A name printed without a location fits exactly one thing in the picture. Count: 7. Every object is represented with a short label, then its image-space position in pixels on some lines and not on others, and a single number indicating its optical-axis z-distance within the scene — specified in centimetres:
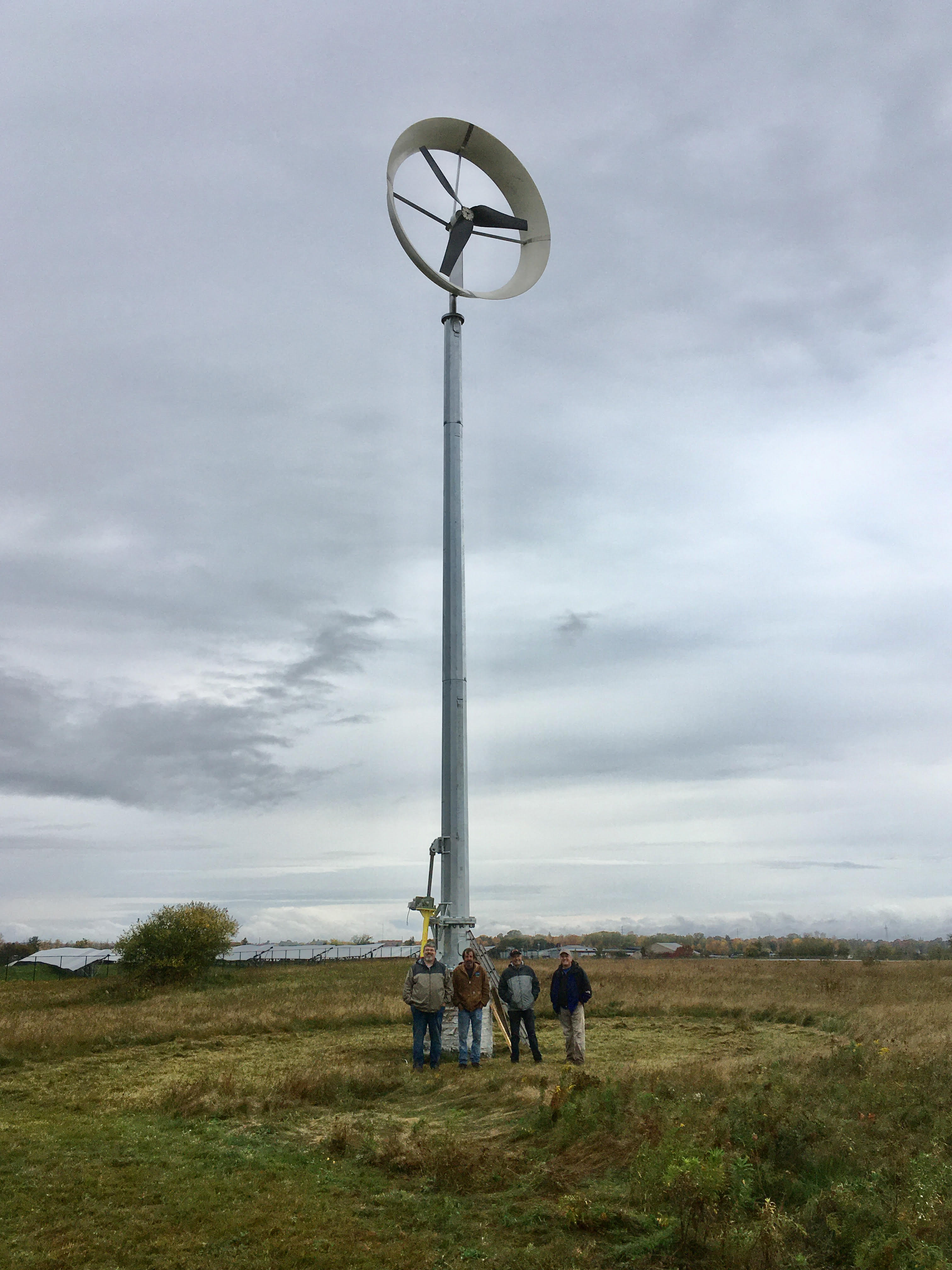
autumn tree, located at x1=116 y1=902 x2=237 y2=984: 3488
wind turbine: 1630
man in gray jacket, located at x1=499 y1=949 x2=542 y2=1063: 1446
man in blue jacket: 1384
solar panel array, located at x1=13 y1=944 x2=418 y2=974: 5566
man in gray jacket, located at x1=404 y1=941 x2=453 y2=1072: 1387
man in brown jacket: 1395
